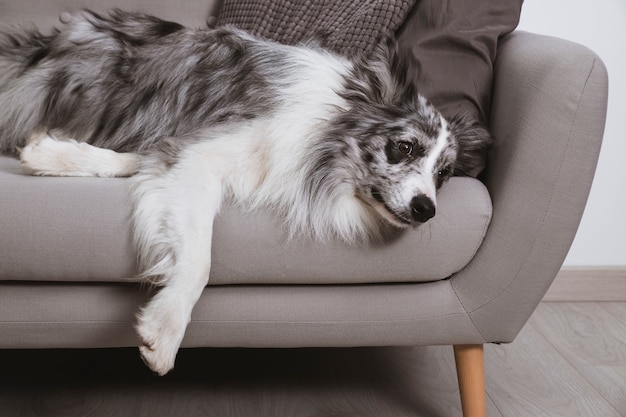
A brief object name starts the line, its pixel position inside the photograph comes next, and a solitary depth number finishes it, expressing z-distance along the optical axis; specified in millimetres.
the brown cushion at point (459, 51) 1826
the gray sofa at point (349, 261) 1504
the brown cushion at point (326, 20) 1952
